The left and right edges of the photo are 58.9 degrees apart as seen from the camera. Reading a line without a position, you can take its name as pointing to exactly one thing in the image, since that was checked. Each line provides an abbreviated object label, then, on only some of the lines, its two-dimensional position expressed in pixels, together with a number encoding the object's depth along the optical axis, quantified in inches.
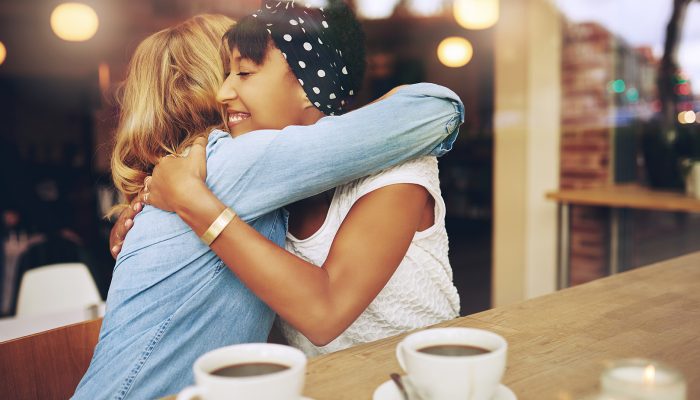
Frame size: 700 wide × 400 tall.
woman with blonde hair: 40.8
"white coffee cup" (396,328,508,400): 24.4
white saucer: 28.7
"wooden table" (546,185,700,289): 117.3
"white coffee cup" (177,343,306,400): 22.3
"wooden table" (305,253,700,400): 32.6
